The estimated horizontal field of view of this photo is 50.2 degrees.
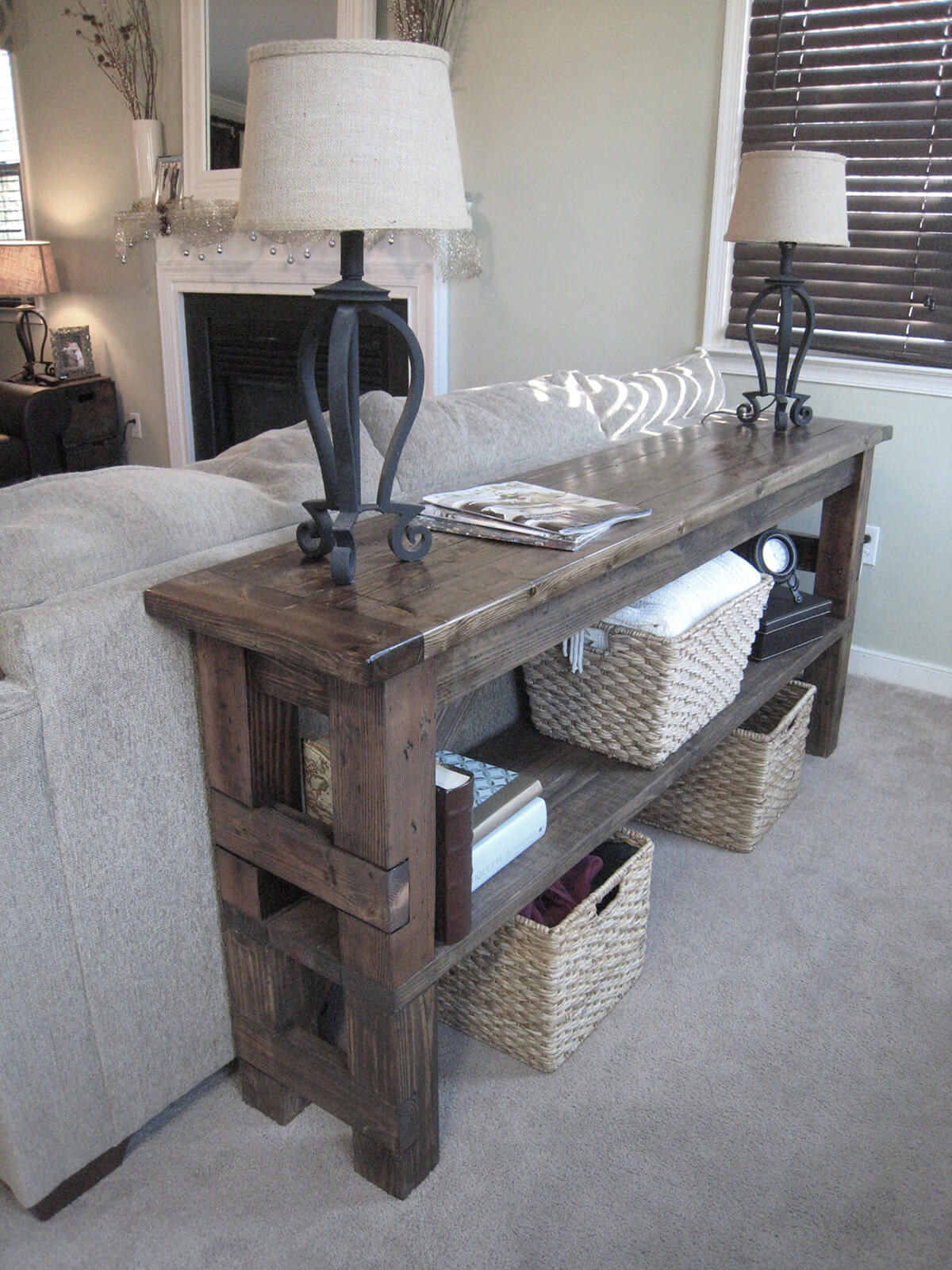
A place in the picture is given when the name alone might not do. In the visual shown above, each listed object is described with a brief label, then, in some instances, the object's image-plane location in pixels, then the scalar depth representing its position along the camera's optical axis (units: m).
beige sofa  1.16
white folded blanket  1.65
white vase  4.07
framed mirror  3.73
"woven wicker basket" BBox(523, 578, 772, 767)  1.64
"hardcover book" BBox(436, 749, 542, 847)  1.44
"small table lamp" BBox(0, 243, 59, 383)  4.43
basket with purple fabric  1.48
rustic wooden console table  1.11
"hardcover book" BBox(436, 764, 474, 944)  1.24
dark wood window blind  2.57
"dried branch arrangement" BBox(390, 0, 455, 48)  3.22
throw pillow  2.28
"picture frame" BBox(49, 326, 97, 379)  4.50
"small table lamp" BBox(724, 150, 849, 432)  2.10
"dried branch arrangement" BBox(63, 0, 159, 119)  4.03
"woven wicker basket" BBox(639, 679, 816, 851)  2.05
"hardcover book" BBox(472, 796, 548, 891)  1.40
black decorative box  2.16
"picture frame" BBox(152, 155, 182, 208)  4.06
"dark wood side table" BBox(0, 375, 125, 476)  4.21
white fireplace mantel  3.51
